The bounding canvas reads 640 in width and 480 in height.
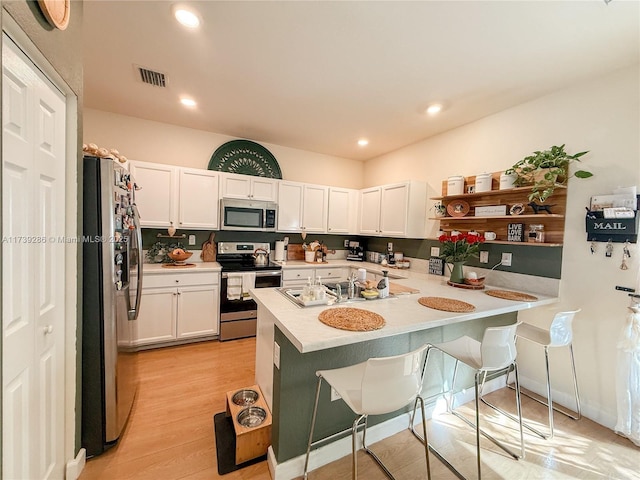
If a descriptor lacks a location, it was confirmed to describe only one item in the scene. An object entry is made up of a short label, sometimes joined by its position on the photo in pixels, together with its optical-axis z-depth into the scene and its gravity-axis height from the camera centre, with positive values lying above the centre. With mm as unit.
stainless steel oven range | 3178 -731
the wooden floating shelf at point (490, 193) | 2334 +444
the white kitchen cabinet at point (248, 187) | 3443 +599
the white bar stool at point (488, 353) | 1553 -776
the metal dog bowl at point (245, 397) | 1841 -1217
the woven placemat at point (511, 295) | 2105 -502
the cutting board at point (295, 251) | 4180 -324
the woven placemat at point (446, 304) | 1744 -495
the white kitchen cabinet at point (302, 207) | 3795 +374
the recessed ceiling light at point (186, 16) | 1541 +1322
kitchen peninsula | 1339 -757
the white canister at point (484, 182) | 2646 +560
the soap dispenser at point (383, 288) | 1983 -422
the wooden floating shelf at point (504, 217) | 2189 +191
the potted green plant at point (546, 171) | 2146 +594
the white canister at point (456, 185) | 2912 +575
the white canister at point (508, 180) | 2449 +544
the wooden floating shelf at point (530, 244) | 2230 -56
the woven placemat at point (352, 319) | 1334 -485
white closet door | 950 -194
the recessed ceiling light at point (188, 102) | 2670 +1344
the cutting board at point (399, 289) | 2244 -499
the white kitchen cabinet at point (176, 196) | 3006 +399
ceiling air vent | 2189 +1335
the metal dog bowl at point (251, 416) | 1662 -1228
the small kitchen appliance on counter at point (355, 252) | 4469 -342
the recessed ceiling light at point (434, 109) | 2597 +1312
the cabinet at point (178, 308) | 2816 -913
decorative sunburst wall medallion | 3650 +1038
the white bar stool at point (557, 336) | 1886 -773
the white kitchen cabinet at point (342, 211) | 4176 +360
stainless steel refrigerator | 1492 -467
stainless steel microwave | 3406 +212
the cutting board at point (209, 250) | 3573 -293
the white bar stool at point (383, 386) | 1140 -726
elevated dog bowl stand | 1518 -1258
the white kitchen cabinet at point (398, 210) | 3396 +340
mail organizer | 1859 +87
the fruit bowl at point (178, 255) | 3152 -329
